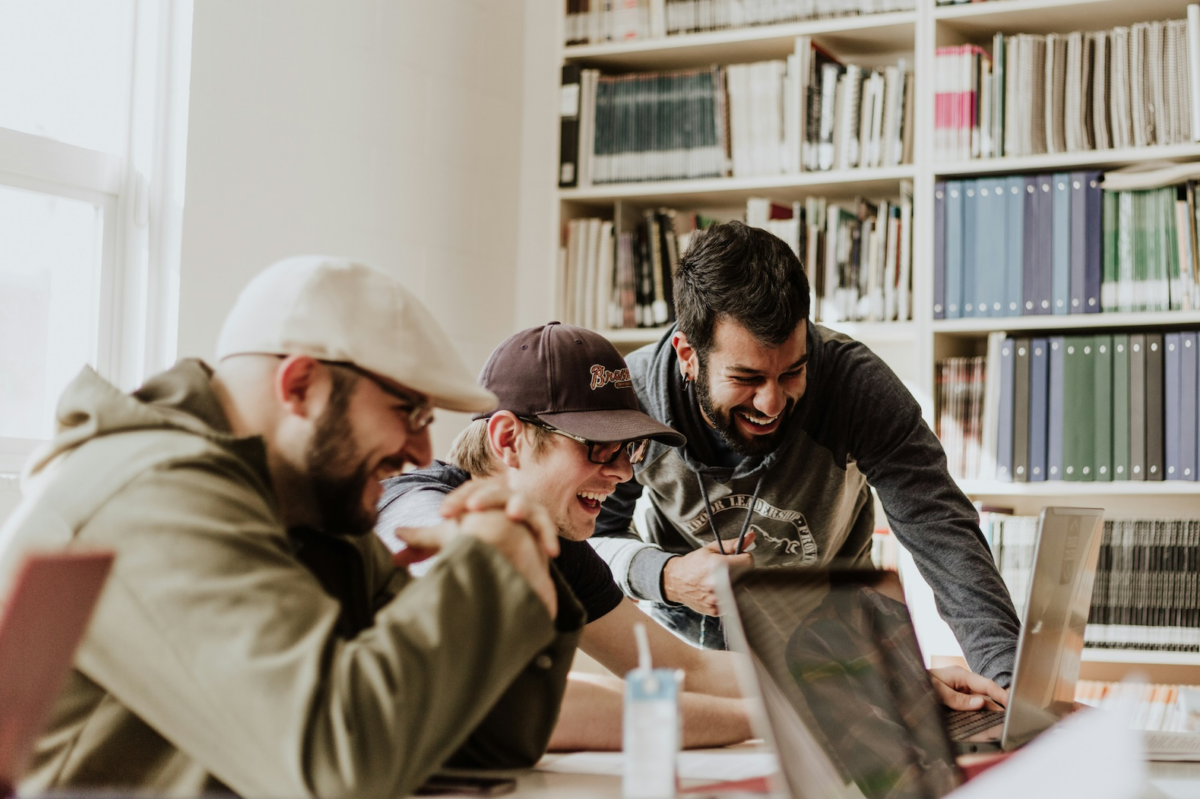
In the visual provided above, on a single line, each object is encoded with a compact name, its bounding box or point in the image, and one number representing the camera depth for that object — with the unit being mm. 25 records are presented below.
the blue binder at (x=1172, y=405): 2674
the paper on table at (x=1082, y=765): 673
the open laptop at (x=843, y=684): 951
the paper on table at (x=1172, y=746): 1349
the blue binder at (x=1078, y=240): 2773
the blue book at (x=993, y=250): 2828
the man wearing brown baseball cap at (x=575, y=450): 1688
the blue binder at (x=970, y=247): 2848
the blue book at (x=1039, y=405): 2773
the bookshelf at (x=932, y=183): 2754
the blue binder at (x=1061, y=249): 2783
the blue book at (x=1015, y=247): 2818
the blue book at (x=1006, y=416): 2797
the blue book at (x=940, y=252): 2865
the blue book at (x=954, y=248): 2857
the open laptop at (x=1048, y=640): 1304
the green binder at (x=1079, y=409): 2738
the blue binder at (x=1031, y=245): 2811
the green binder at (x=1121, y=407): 2709
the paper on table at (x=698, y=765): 1214
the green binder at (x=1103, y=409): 2723
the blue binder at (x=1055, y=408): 2758
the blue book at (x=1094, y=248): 2766
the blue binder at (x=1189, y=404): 2654
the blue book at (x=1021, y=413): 2785
